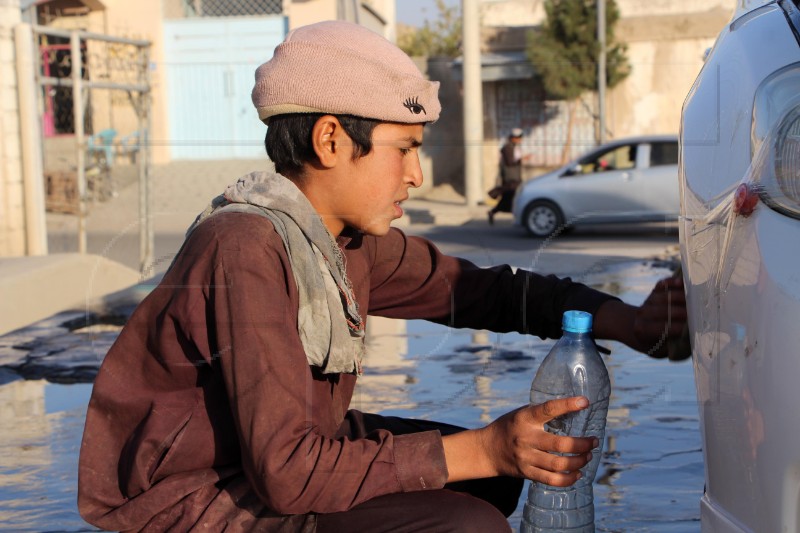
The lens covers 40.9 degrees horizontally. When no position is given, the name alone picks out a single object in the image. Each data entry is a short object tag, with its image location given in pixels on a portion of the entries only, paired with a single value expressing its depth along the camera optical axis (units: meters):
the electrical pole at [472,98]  18.25
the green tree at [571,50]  21.28
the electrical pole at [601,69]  20.19
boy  1.86
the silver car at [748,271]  1.59
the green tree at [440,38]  28.83
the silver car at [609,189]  13.77
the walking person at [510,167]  17.05
